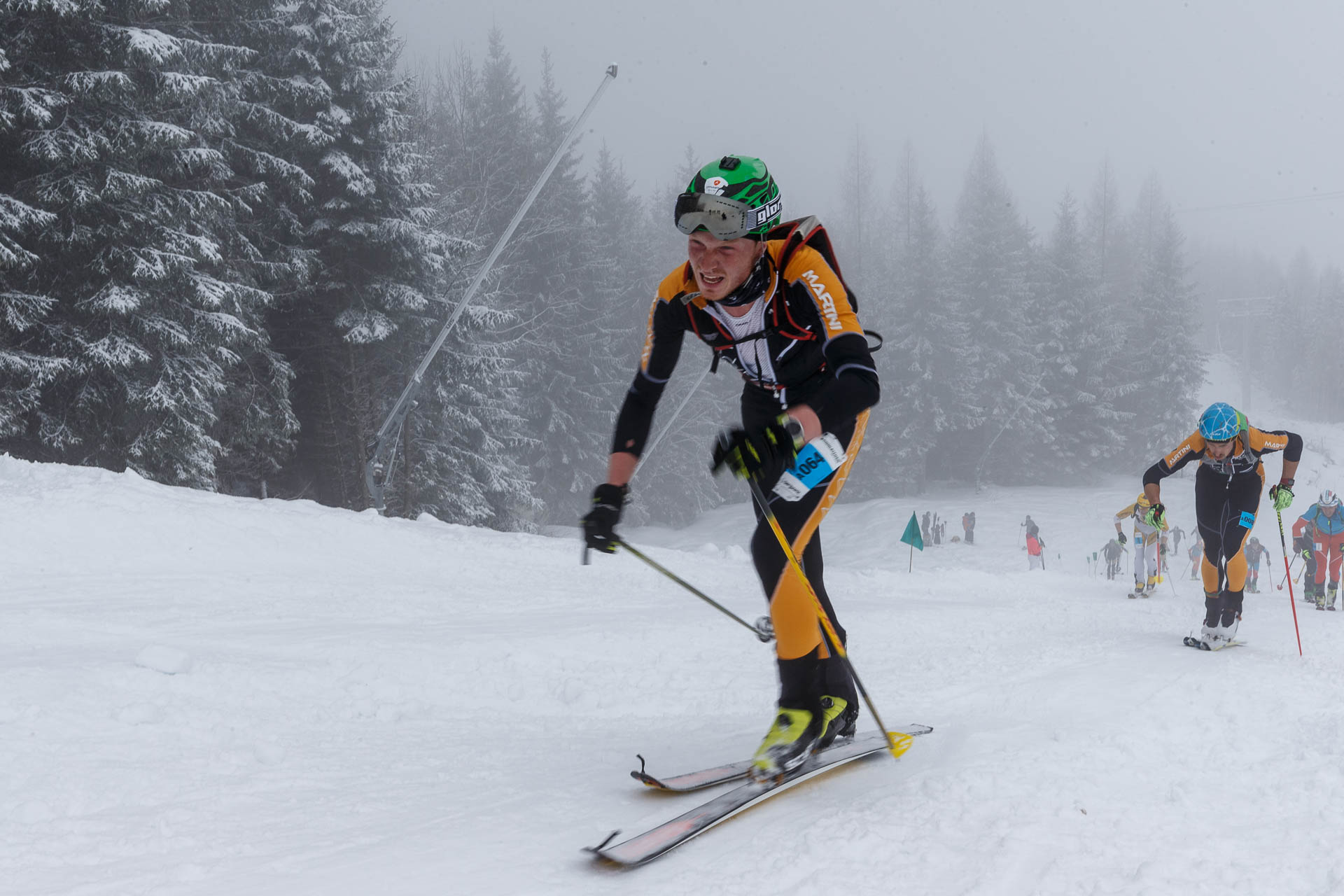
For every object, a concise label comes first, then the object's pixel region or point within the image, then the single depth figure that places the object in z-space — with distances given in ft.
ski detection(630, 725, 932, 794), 10.70
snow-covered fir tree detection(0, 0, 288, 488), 39.78
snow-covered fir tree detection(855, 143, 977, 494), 140.56
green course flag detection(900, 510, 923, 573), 54.19
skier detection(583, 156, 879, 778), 10.25
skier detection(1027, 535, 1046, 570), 84.98
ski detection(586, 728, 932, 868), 8.68
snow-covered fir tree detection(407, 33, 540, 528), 66.28
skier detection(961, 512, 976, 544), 105.29
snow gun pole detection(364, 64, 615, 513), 43.19
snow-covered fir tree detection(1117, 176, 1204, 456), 147.95
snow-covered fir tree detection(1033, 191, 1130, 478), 144.77
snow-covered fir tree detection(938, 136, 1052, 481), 141.18
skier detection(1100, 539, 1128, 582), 75.96
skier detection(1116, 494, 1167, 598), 42.83
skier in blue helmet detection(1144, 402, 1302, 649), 23.47
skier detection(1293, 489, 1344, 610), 42.14
